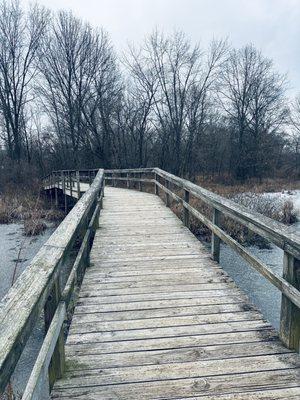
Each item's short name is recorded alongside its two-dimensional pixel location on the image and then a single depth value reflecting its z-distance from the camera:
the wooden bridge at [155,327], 1.87
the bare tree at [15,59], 27.11
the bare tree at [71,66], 26.86
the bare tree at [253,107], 31.98
